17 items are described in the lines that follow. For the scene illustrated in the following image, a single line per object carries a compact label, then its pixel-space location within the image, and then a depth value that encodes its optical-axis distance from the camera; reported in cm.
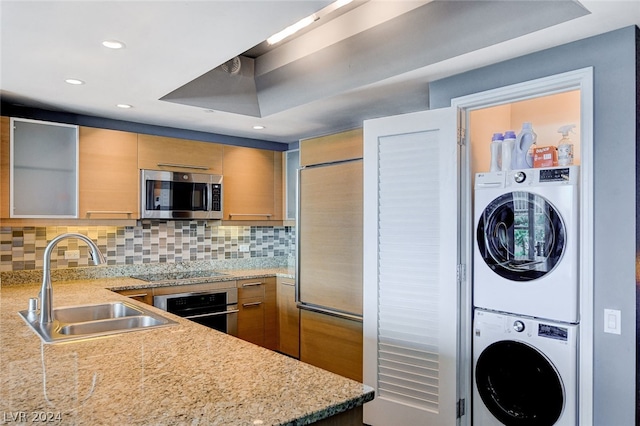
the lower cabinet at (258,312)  412
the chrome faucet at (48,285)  211
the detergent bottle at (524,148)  244
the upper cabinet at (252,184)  438
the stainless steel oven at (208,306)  366
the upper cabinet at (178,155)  385
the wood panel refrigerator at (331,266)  320
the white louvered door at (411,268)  245
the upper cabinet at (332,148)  318
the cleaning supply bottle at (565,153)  228
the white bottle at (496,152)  255
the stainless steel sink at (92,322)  205
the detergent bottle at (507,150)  249
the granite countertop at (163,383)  118
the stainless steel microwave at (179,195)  383
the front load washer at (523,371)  212
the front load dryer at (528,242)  213
